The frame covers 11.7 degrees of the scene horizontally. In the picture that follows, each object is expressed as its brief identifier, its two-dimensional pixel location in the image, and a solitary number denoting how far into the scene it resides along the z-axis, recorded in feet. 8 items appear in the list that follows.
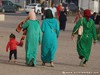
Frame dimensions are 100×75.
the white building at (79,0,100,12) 192.71
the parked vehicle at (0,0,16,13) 221.46
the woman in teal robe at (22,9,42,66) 45.68
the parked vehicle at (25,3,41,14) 210.79
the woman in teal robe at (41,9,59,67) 46.19
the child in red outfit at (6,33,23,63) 48.58
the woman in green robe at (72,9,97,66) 47.29
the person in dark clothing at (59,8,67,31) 107.76
